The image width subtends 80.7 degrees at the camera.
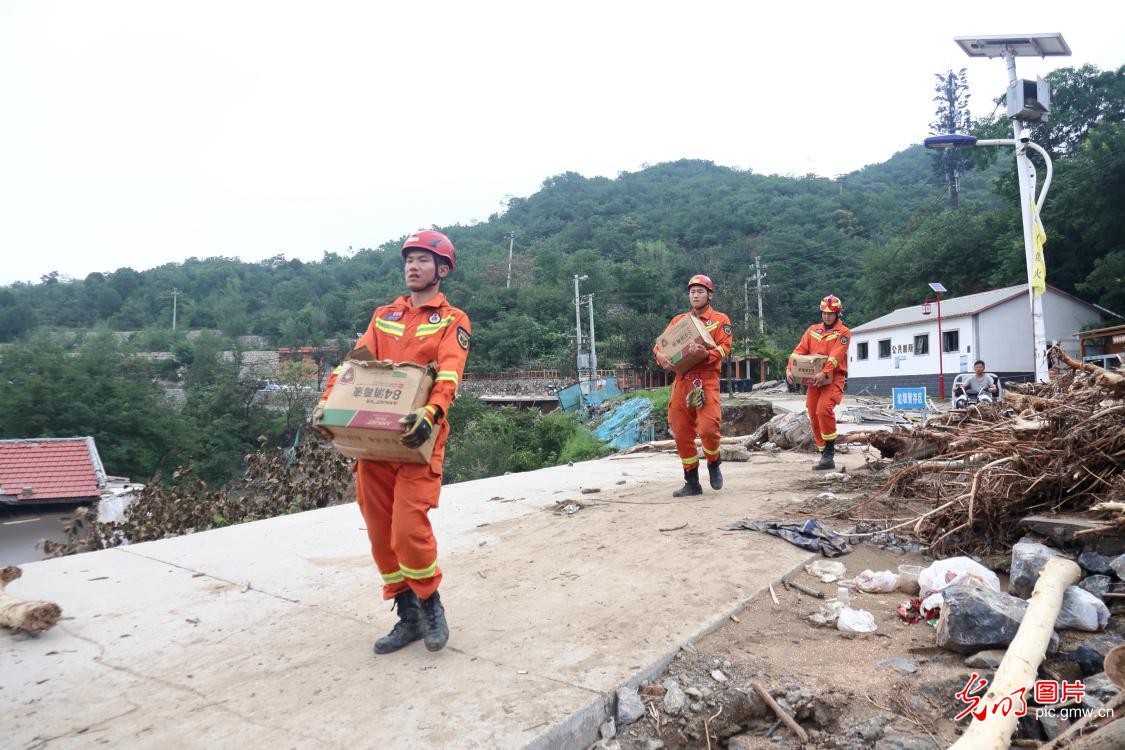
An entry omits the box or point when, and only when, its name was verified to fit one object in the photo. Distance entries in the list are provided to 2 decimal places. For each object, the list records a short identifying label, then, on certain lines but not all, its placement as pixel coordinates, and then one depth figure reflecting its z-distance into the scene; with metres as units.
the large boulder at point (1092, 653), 2.37
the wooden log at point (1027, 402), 3.89
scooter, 8.82
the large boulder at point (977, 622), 2.49
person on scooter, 9.34
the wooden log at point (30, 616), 3.00
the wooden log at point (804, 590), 3.24
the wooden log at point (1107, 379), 3.30
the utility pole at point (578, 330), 40.86
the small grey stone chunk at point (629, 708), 2.21
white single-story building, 25.44
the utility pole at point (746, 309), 38.06
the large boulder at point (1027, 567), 2.98
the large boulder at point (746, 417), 20.19
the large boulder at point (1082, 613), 2.62
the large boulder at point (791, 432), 10.12
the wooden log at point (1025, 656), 1.90
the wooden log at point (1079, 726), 1.87
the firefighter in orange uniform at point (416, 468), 2.65
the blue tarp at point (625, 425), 23.02
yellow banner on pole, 9.95
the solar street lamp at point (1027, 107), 9.67
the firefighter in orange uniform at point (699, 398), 5.54
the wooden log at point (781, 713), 2.15
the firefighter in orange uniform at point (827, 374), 6.86
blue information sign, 9.04
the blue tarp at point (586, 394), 36.44
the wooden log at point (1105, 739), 1.68
